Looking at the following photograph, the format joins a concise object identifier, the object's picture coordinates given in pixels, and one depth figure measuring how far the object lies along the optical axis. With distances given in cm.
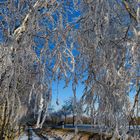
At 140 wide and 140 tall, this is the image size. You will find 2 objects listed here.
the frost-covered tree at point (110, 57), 260
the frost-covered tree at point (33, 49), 289
